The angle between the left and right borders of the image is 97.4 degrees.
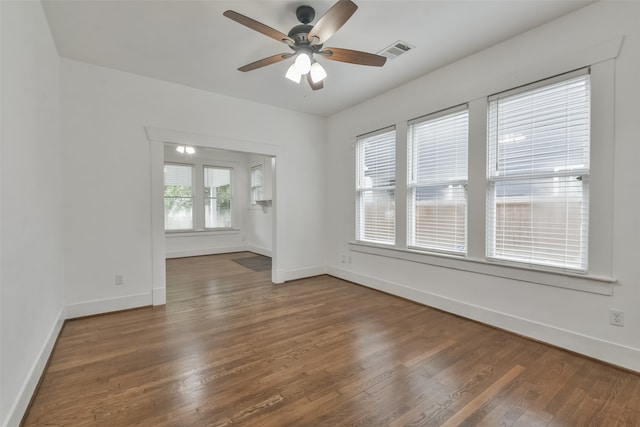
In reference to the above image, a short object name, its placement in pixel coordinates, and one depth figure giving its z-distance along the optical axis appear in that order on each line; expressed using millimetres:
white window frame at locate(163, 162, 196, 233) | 6927
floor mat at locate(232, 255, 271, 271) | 5762
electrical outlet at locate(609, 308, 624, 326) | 2154
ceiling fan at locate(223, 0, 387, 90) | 1901
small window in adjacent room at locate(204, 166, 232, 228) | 7336
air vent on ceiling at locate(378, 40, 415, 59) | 2781
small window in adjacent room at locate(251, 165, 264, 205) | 7130
